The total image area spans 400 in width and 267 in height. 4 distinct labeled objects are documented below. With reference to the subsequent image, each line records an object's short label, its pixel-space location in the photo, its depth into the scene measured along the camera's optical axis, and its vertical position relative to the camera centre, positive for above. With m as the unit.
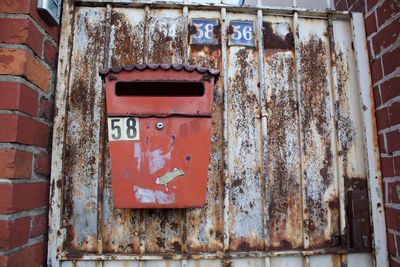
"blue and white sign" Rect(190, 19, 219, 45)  1.71 +0.77
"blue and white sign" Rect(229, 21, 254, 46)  1.72 +0.77
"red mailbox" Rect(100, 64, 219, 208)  1.35 +0.14
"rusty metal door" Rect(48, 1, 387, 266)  1.56 +0.15
